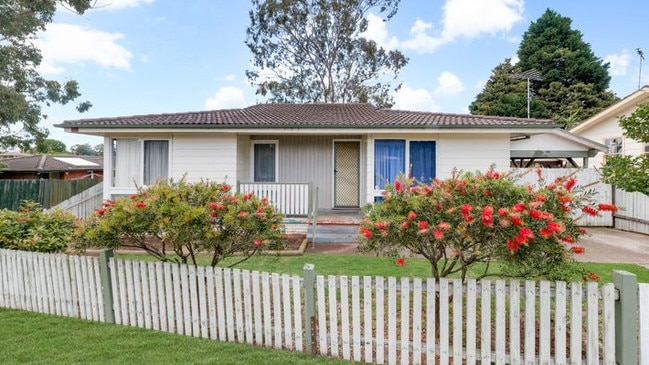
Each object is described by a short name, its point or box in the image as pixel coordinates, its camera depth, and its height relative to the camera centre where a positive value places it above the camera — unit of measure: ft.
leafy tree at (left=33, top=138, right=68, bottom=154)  213.83 +20.07
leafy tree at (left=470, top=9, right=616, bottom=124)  117.39 +31.20
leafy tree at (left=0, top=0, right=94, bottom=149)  61.26 +19.35
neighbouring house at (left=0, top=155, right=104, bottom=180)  94.33 +3.65
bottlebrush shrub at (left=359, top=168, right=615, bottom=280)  12.00 -1.12
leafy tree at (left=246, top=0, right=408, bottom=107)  88.02 +28.36
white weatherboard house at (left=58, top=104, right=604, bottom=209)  37.17 +3.58
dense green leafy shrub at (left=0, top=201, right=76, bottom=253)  19.26 -2.22
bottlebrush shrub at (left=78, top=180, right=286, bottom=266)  14.96 -1.39
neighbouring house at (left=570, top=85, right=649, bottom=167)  50.16 +8.38
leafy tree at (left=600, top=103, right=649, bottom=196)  22.77 +1.11
